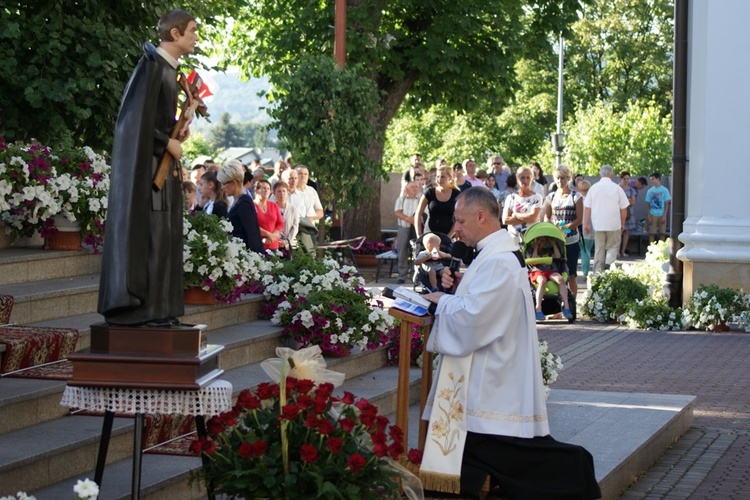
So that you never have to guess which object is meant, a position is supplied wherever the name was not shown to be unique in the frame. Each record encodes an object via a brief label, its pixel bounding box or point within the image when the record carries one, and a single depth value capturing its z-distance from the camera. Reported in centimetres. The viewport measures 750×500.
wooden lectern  682
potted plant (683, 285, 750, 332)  1594
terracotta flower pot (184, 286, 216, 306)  934
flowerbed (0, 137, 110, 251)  880
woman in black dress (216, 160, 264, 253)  1138
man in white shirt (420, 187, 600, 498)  683
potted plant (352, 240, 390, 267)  2309
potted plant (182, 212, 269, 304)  920
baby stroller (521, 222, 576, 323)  1639
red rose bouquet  514
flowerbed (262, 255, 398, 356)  952
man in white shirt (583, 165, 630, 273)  2181
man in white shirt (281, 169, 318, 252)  1712
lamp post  4019
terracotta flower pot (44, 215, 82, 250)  922
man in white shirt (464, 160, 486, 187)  2425
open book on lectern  686
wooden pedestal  558
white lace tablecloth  560
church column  1656
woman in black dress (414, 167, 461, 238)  1748
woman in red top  1391
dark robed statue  558
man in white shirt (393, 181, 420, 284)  2106
